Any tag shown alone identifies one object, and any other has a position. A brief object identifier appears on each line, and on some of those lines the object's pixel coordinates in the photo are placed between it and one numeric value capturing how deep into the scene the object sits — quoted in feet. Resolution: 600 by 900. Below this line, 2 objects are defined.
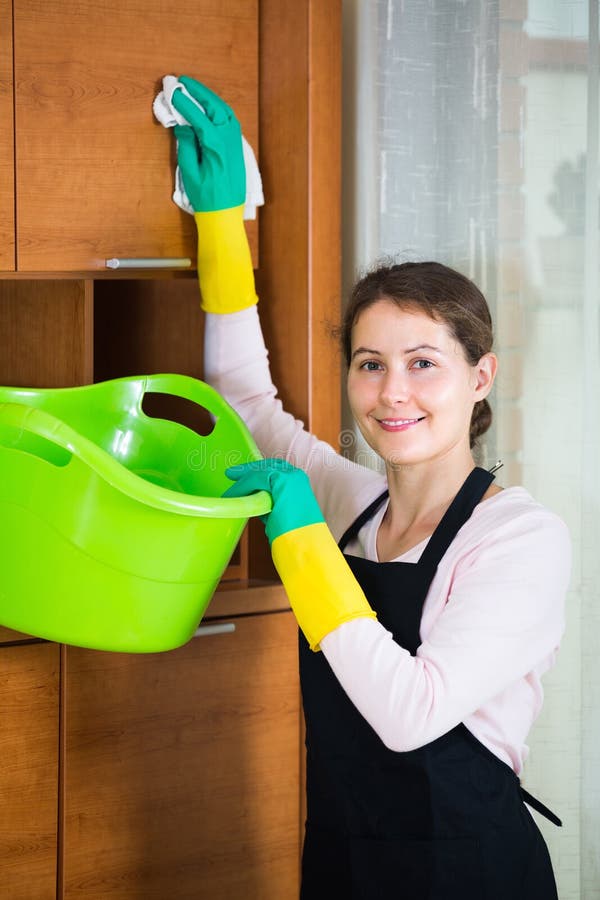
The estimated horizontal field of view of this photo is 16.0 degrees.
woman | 8.17
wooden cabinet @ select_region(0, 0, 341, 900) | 9.33
